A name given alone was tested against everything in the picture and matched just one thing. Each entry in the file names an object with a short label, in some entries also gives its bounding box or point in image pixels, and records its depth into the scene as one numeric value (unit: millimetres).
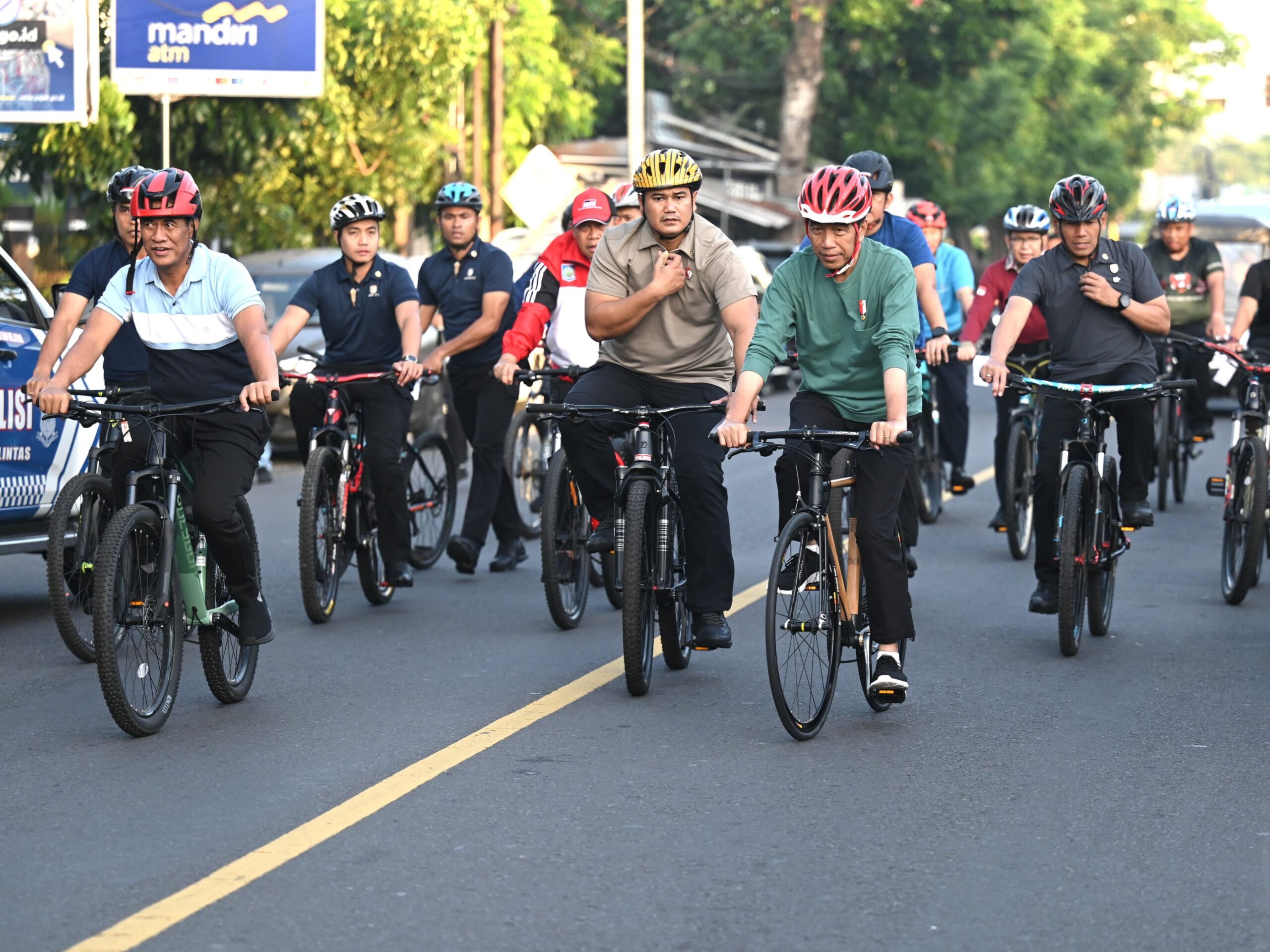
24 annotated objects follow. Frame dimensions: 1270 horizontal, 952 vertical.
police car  18094
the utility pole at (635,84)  53875
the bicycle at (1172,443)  26953
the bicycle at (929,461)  25219
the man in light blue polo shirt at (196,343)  14250
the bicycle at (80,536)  15437
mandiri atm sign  38594
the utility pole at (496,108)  53937
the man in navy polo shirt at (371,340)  19234
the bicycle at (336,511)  18359
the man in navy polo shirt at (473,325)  21219
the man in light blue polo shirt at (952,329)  25703
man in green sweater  13773
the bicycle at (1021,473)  22953
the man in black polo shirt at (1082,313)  17406
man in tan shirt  15250
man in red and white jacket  18687
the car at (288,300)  33594
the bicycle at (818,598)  13281
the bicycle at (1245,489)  19391
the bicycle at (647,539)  14508
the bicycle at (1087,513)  16578
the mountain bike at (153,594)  13219
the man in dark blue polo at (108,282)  16484
